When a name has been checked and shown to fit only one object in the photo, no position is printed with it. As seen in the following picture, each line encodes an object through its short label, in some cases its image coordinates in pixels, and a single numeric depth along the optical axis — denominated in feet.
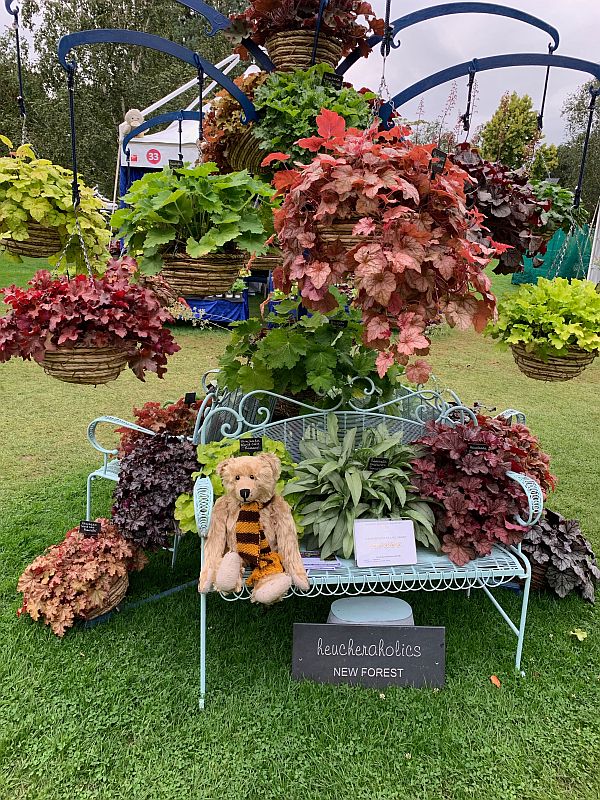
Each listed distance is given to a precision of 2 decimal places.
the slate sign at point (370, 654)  7.51
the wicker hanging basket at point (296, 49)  8.59
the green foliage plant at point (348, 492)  7.95
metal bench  7.45
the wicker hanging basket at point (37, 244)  8.78
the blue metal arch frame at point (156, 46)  7.25
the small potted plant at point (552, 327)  8.21
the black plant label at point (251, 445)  7.62
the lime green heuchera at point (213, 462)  8.13
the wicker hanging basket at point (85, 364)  7.32
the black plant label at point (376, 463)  8.37
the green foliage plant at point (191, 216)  6.83
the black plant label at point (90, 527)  8.91
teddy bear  7.06
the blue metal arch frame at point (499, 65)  8.54
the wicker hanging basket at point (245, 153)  8.95
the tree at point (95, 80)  53.67
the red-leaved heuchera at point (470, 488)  7.91
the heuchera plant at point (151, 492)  8.63
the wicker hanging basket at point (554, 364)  8.43
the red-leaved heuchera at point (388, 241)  5.71
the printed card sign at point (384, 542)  7.66
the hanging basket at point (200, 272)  7.16
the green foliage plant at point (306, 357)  8.54
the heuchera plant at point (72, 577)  8.25
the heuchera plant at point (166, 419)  10.36
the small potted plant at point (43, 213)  8.29
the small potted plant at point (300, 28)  8.29
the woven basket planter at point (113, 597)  8.45
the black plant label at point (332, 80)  8.43
